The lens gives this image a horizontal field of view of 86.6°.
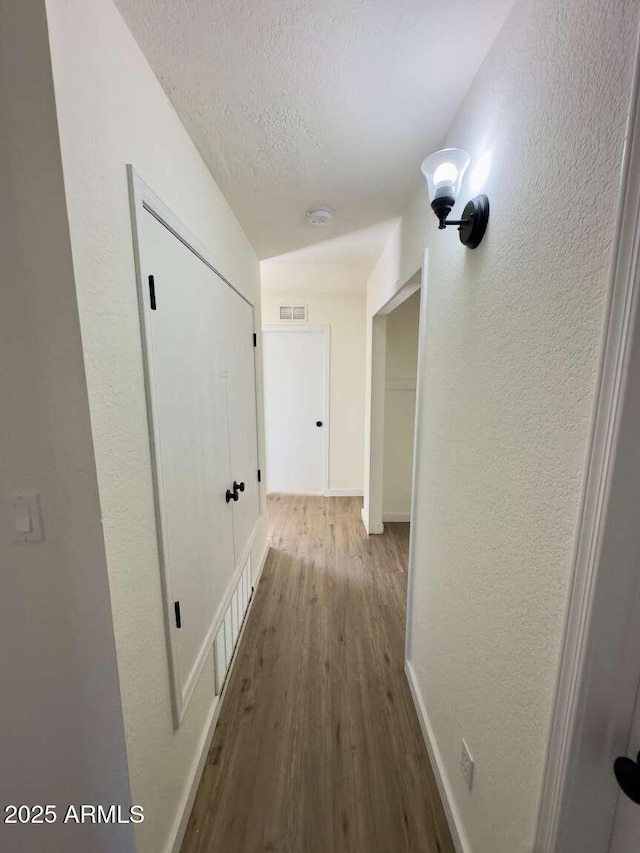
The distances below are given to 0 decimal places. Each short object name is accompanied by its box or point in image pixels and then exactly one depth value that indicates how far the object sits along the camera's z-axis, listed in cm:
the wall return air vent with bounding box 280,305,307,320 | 394
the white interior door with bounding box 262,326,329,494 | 399
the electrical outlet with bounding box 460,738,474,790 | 102
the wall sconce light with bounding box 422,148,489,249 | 97
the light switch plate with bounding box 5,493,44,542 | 77
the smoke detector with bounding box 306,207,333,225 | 182
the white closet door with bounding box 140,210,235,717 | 102
